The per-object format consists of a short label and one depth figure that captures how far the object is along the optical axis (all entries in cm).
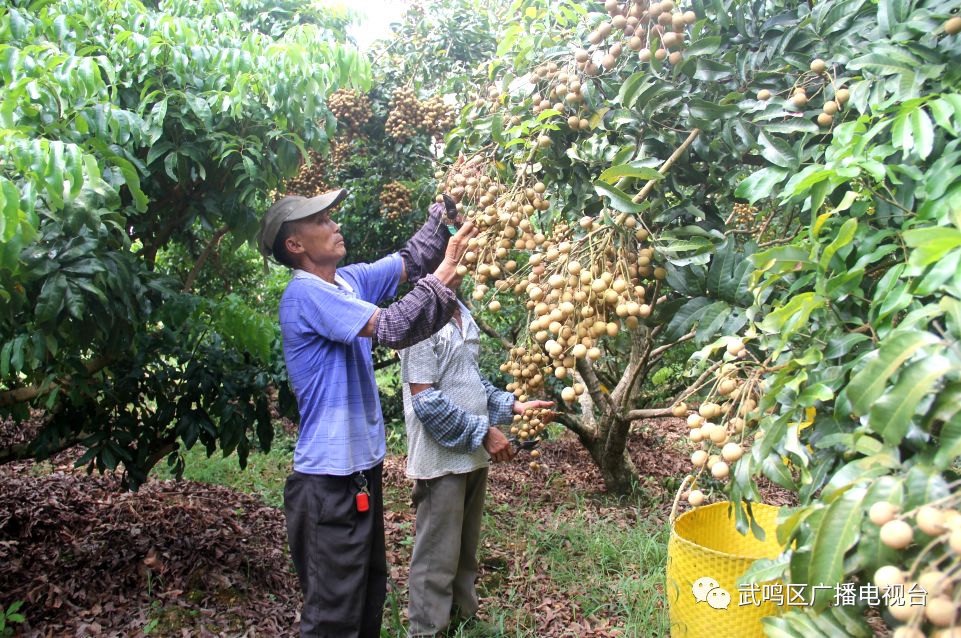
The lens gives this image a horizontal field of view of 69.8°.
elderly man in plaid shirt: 229
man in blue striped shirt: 186
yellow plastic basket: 171
